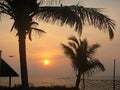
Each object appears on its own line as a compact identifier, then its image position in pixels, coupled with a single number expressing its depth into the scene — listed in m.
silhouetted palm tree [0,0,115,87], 16.95
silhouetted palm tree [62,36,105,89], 35.25
